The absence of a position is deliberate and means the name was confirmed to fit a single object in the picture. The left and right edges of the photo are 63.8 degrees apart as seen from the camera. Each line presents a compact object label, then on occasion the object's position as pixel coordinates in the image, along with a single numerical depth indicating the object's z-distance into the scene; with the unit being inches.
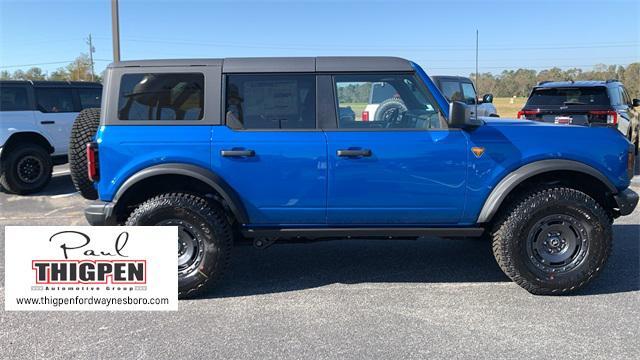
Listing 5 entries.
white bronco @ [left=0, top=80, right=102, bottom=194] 335.3
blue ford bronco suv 156.5
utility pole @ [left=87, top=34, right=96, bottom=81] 2762.8
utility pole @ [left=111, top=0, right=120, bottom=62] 454.6
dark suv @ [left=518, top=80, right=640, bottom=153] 371.2
